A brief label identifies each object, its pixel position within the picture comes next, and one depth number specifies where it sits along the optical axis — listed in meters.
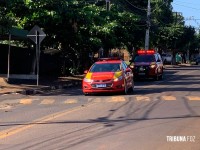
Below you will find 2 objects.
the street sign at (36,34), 25.30
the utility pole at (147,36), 49.02
